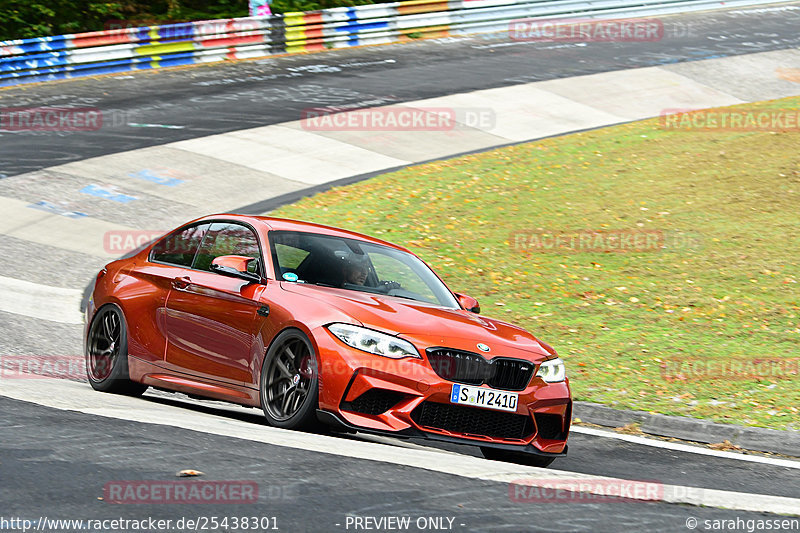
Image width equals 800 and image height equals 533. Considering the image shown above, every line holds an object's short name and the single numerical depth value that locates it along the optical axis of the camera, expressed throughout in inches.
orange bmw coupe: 517.0
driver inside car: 600.1
